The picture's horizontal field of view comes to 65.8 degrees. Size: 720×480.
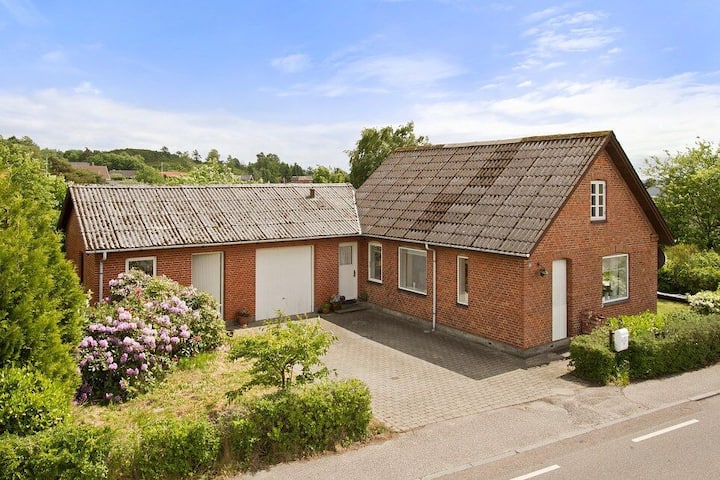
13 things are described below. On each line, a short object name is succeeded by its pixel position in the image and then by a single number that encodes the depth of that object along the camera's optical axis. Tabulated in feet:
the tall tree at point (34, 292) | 29.37
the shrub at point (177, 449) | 27.30
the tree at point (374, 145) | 163.02
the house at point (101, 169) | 375.92
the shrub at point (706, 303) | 56.70
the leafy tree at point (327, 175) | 193.62
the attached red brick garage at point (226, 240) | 55.67
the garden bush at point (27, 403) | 27.45
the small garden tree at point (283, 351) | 32.24
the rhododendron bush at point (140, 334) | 38.78
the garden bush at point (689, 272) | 75.00
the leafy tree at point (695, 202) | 92.44
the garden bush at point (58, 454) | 24.91
